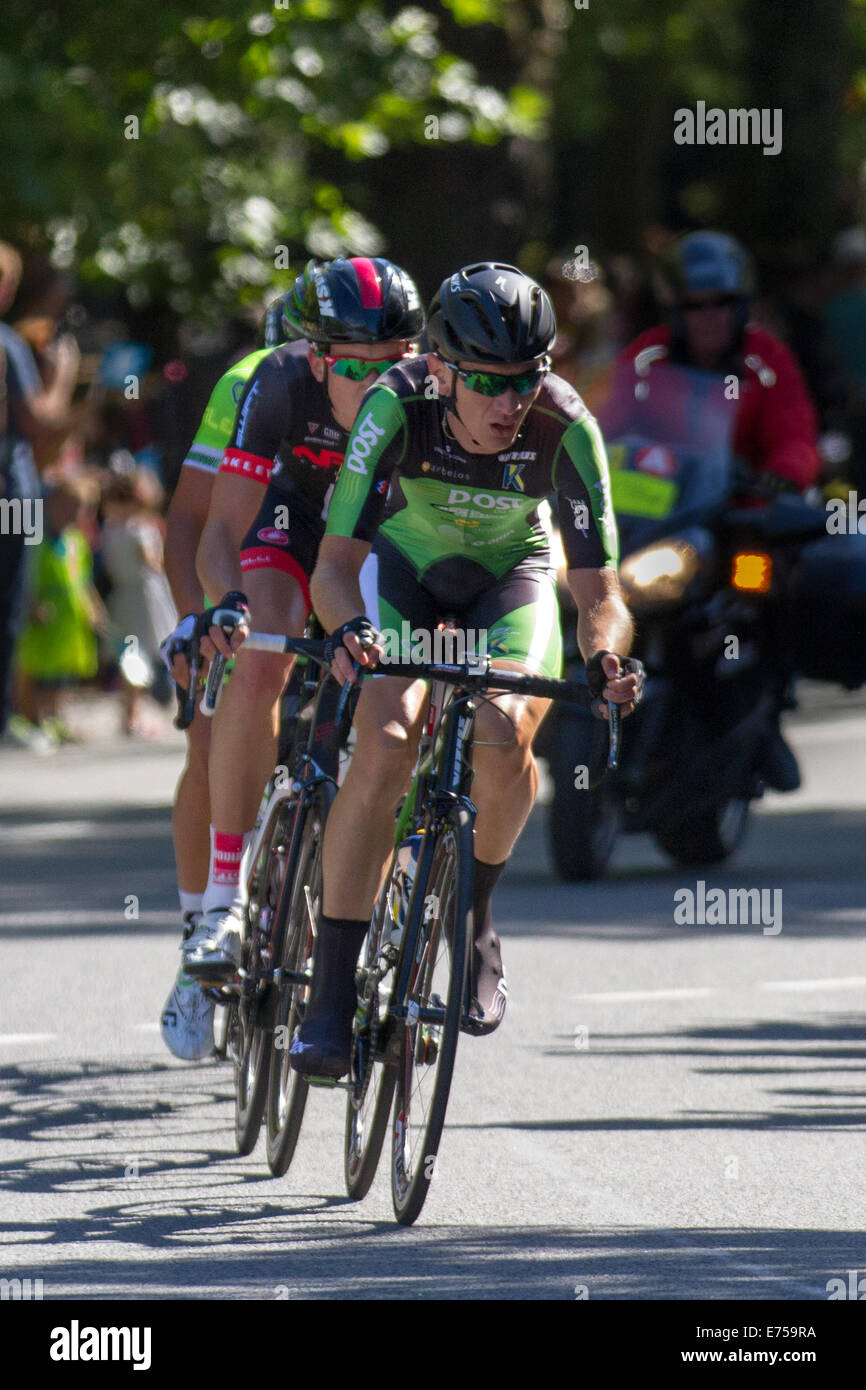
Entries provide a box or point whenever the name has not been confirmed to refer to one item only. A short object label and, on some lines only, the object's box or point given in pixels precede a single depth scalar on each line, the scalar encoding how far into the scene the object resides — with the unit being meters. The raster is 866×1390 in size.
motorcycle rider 11.72
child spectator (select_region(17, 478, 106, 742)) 17.62
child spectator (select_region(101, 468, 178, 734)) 19.00
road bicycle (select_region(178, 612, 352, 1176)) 6.76
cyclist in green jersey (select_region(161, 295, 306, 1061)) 7.68
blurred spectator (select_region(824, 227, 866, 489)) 18.48
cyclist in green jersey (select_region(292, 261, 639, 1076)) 6.29
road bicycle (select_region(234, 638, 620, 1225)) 6.06
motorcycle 11.39
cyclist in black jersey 7.08
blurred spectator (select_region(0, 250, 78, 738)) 14.29
